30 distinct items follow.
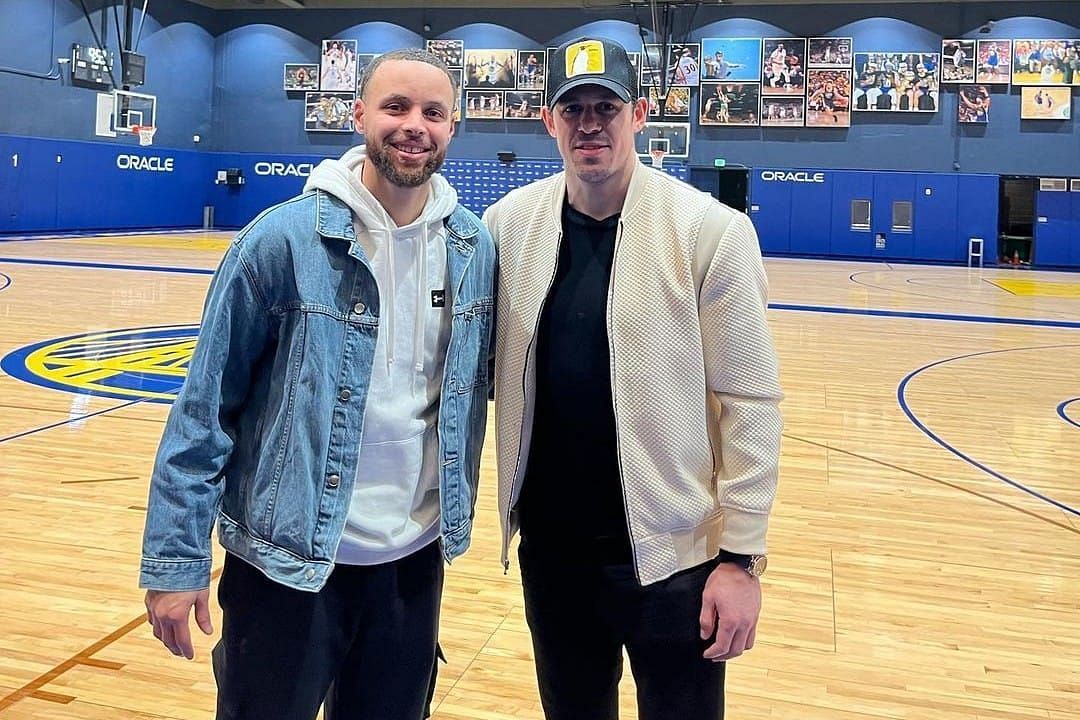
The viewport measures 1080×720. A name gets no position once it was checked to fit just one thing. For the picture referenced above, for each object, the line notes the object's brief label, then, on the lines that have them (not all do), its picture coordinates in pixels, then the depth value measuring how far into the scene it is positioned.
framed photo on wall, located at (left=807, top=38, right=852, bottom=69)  24.78
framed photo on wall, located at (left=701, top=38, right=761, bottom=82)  25.23
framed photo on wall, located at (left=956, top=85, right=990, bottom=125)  24.03
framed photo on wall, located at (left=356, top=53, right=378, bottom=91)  27.22
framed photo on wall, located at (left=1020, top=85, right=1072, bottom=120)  23.59
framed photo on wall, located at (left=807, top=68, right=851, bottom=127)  24.75
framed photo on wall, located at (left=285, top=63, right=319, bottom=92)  27.59
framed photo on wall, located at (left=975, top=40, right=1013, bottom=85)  23.92
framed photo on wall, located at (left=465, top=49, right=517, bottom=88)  26.47
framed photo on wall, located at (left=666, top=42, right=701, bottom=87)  25.52
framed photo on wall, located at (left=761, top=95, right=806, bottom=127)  25.03
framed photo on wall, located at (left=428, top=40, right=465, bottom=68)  26.62
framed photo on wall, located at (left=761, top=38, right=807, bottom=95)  25.00
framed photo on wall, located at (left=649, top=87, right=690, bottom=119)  25.70
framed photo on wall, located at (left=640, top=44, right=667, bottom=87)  25.09
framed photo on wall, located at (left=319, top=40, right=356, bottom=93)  27.34
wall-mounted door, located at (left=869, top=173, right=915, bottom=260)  24.41
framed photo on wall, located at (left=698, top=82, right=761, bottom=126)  25.25
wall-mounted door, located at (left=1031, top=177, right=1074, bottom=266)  23.58
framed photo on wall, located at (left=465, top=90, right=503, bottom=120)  26.58
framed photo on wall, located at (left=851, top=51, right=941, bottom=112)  24.30
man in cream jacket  1.87
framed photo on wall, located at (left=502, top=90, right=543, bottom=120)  26.23
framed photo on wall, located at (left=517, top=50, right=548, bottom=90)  26.39
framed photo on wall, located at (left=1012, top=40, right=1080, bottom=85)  23.58
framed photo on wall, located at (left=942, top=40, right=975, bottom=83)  24.11
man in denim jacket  1.71
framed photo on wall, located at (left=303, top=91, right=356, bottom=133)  27.52
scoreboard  22.09
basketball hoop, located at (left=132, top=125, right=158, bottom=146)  23.66
